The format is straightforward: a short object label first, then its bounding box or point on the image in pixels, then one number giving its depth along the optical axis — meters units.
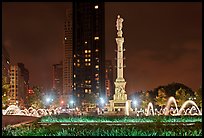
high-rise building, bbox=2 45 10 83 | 134.12
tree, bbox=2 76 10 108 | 55.40
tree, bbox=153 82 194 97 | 107.09
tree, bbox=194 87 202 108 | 77.00
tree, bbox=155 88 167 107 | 98.00
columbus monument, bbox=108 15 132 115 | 61.34
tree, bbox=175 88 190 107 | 88.62
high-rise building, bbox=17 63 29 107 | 189.38
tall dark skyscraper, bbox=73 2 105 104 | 173.38
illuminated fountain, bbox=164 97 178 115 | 91.24
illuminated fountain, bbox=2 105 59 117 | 57.18
